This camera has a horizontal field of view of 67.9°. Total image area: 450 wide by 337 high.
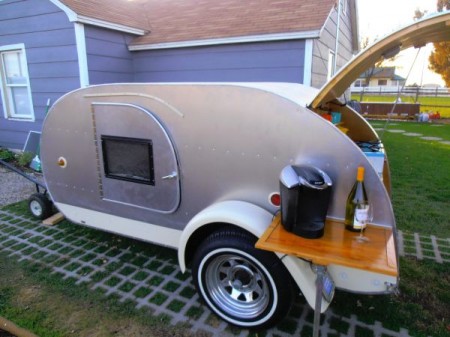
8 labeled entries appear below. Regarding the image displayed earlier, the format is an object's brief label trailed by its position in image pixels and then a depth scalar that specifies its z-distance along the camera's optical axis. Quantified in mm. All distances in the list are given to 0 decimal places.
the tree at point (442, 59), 24750
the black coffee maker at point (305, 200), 2176
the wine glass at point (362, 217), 2242
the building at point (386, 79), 54800
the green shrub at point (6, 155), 8070
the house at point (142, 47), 6780
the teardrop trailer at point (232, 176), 2336
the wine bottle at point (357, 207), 2248
